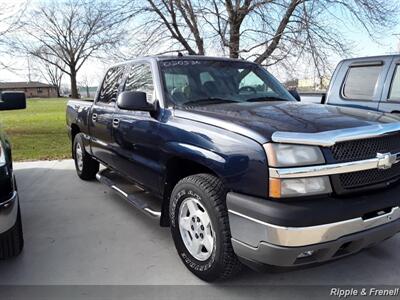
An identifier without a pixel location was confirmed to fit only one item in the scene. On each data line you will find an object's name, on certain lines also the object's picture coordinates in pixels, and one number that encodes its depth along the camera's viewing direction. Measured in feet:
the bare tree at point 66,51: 166.30
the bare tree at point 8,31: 39.58
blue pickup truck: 8.00
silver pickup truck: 15.40
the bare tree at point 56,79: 268.82
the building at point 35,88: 333.58
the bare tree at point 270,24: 40.40
